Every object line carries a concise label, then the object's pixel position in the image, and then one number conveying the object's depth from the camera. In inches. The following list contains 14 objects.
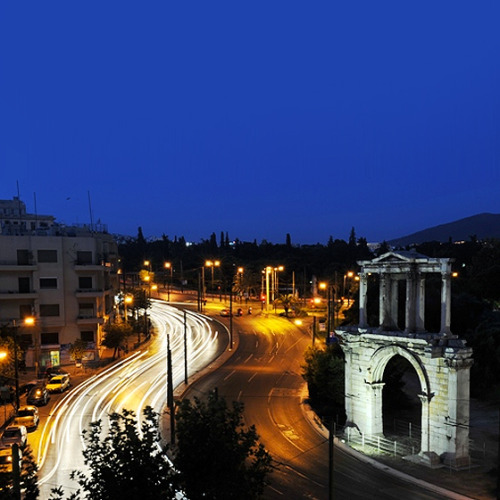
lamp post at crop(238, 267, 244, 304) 4221.5
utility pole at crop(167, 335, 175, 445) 1359.5
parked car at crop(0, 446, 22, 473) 1010.8
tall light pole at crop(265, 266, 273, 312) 3324.3
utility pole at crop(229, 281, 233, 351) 2395.2
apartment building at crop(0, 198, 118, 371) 2048.5
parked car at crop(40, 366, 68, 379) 1890.6
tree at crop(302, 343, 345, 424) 1432.1
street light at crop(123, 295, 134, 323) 2766.7
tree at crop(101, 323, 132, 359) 2239.4
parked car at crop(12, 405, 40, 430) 1295.5
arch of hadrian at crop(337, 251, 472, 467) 1050.7
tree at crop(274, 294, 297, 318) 3277.6
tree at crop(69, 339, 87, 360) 2028.8
